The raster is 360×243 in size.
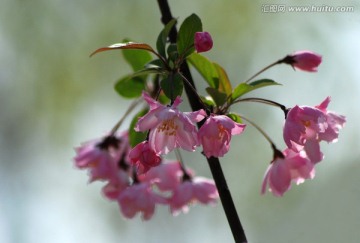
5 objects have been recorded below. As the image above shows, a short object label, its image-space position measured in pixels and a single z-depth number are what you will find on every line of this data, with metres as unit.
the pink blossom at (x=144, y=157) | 1.20
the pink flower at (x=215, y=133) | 1.18
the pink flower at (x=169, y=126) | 1.19
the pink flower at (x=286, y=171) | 1.27
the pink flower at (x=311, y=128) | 1.22
